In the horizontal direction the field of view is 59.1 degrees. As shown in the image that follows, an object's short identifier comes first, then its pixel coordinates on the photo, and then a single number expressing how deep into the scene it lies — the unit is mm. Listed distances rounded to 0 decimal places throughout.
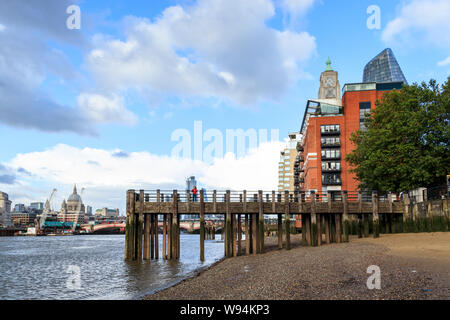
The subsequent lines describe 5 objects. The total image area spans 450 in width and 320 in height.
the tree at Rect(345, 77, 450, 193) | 39375
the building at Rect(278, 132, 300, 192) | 175750
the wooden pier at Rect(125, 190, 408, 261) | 31938
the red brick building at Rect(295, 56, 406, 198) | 81188
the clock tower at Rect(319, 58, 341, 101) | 111938
